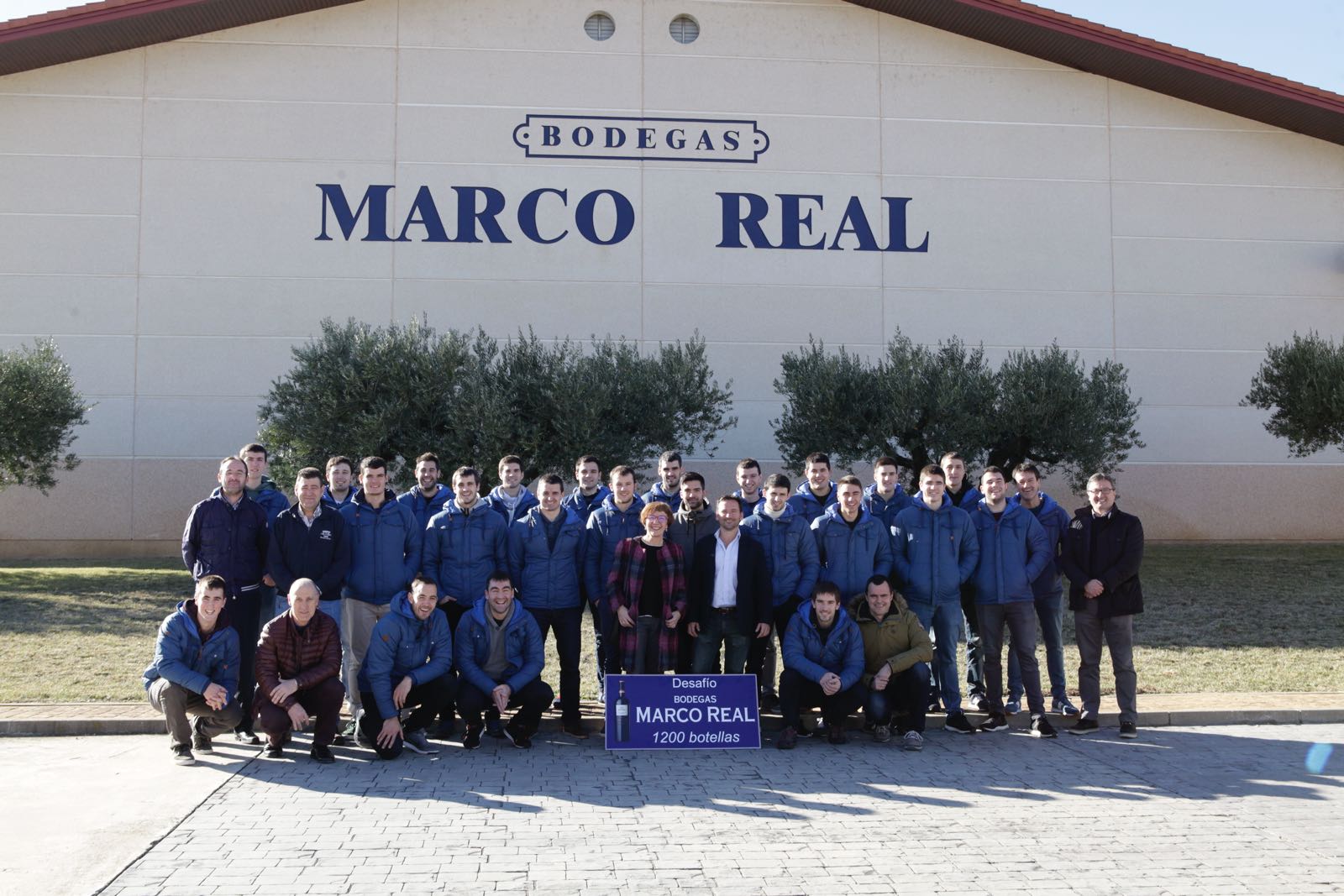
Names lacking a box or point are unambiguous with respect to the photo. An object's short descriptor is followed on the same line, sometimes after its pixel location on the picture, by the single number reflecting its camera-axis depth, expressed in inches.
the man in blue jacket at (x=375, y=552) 302.5
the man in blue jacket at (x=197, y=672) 263.9
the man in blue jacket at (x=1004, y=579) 302.5
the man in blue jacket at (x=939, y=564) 302.5
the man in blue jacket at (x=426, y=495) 324.5
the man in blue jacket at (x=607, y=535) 309.0
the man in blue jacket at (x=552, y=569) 303.7
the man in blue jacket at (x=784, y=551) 304.2
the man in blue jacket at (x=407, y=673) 269.7
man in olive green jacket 283.9
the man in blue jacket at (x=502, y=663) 279.1
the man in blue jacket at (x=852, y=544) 303.1
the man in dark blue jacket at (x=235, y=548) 288.8
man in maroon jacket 264.1
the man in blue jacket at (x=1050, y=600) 309.7
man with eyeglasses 295.7
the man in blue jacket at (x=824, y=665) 283.7
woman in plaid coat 294.4
